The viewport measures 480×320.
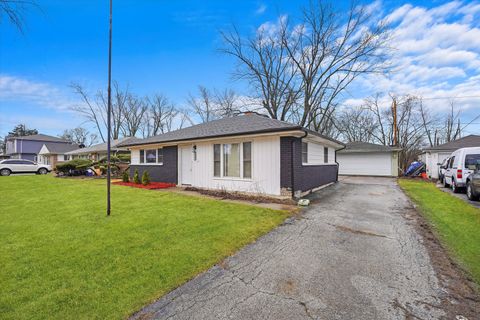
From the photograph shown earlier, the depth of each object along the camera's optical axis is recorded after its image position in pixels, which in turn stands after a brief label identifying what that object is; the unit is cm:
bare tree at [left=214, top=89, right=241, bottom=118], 2732
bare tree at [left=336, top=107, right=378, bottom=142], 2959
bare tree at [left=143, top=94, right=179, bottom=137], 3716
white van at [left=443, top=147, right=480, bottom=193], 960
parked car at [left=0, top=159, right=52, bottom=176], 2117
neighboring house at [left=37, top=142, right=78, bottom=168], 3403
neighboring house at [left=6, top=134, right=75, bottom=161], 3938
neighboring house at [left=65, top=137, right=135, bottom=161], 2391
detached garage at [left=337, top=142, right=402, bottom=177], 1919
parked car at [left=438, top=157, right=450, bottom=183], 1301
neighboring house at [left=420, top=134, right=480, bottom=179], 1664
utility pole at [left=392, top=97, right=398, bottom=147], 1944
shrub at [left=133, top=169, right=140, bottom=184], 1288
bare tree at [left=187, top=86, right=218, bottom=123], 3127
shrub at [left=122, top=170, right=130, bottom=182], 1412
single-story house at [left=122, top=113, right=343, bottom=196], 794
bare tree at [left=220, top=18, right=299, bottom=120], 2188
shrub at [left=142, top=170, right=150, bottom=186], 1214
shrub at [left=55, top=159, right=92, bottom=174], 1911
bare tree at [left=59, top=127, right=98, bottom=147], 5072
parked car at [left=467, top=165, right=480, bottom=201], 796
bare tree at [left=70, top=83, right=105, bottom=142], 3195
